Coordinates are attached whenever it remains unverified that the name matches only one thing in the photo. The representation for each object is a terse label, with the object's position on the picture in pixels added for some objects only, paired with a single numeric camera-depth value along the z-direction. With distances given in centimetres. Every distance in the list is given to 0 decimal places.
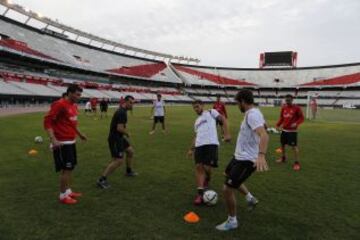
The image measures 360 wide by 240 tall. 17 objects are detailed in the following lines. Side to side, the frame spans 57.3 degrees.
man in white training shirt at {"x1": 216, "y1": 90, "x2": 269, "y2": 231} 497
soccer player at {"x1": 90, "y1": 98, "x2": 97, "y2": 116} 3246
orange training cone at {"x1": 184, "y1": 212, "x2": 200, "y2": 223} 566
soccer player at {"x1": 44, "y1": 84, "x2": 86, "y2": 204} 633
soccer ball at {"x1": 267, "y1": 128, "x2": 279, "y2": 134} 1994
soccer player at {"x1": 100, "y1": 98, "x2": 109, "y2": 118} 2982
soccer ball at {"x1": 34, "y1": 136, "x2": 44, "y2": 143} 1410
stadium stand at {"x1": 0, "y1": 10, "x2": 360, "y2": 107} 5531
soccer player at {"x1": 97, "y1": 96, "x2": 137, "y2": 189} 758
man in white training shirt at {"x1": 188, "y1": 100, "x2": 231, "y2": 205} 674
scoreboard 10569
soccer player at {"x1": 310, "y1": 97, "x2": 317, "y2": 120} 3275
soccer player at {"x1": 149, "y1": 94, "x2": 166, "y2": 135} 1881
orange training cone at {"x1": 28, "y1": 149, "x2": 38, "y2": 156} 1153
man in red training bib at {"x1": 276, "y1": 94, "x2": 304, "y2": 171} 1065
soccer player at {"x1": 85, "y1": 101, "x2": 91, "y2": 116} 3564
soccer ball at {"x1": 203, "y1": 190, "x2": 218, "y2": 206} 651
